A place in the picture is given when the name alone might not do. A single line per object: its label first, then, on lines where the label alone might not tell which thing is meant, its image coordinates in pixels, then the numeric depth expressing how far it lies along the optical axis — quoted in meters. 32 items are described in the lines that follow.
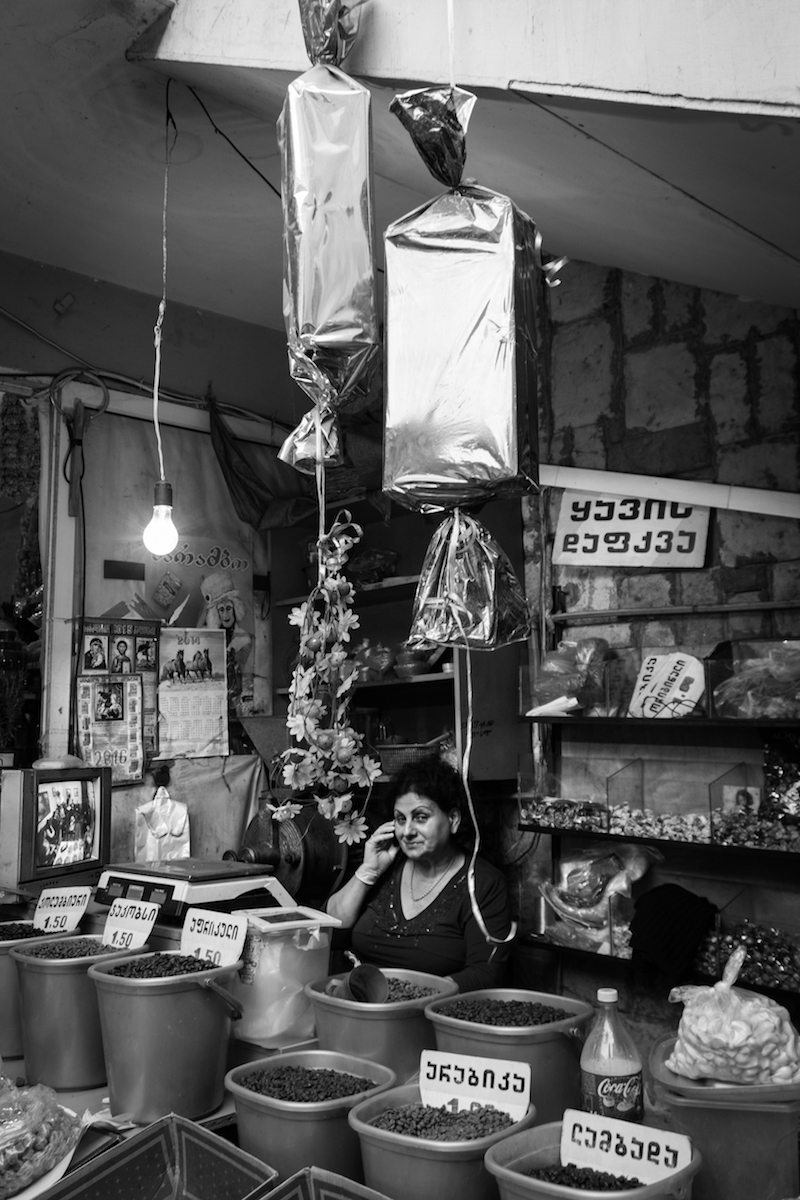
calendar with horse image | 3.93
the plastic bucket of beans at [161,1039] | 1.66
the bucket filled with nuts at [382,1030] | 1.62
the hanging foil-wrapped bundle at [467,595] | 1.52
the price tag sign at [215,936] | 1.84
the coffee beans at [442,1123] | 1.26
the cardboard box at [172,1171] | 1.31
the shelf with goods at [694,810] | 2.69
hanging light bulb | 2.65
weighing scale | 2.25
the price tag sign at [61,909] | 2.24
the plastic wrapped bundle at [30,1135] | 1.43
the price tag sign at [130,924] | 2.03
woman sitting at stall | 2.90
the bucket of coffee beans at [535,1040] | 1.45
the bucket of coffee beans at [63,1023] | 1.85
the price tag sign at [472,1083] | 1.36
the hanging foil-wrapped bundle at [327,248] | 1.55
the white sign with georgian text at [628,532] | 3.20
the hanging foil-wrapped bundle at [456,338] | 1.44
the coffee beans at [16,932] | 2.16
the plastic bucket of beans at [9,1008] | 2.03
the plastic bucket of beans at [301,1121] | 1.37
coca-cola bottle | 1.34
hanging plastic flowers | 1.69
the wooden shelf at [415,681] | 3.72
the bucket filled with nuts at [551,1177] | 1.10
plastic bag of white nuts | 1.26
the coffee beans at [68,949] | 1.92
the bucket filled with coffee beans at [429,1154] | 1.22
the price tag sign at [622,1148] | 1.18
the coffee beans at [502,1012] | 1.51
